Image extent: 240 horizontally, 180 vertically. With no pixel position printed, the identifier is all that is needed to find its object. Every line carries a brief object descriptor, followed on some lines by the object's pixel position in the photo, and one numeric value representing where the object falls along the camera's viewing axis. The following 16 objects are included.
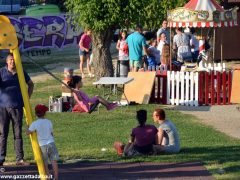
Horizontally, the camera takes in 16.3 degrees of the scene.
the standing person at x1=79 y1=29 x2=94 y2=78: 27.28
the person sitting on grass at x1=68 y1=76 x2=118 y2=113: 17.44
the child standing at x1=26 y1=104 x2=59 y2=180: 11.71
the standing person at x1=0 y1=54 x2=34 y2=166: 12.94
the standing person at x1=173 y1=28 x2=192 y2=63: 26.12
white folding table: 20.30
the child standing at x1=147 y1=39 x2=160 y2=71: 24.89
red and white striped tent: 22.16
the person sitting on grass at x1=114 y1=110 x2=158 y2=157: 14.00
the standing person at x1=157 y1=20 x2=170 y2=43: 27.76
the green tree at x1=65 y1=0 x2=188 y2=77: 23.77
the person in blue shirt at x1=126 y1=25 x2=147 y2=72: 24.06
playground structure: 10.88
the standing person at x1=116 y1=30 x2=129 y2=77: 24.95
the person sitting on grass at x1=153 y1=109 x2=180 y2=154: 14.16
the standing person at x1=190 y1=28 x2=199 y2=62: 27.90
